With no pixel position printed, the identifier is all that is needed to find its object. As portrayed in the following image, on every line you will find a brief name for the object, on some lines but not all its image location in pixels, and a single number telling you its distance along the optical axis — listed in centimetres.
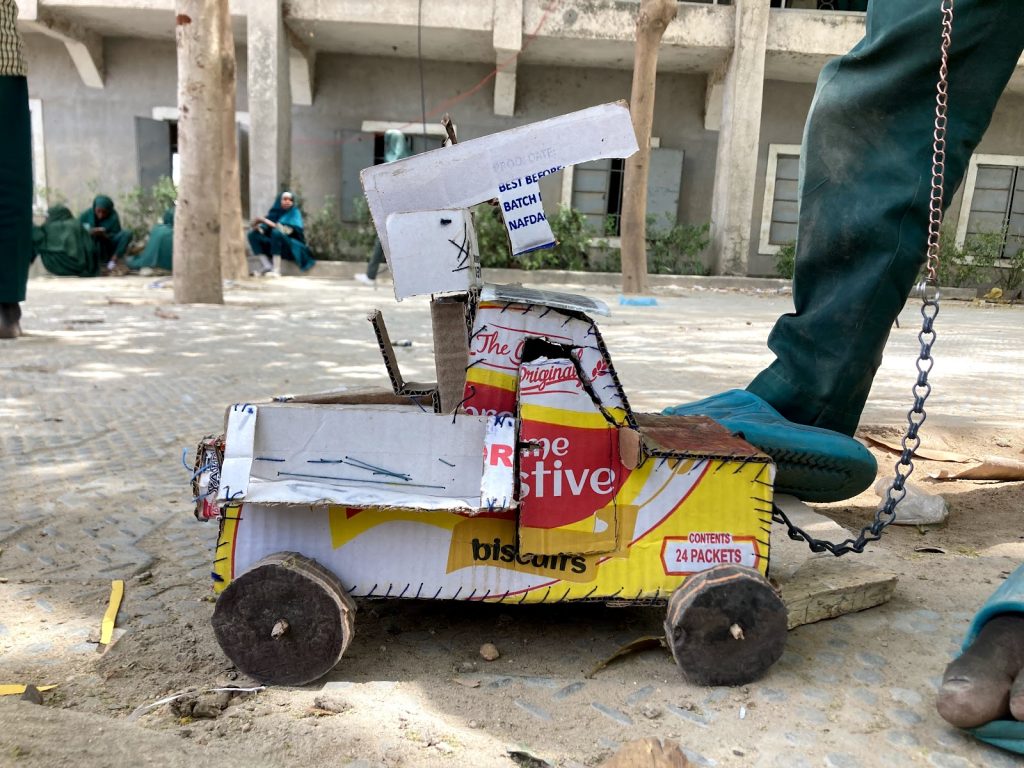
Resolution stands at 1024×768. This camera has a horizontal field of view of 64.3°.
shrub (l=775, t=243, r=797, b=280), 1309
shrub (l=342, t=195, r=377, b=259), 1300
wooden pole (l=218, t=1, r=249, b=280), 857
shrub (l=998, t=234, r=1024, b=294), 1277
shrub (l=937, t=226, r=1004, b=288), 1272
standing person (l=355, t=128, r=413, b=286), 1093
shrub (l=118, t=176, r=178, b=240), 1309
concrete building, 1198
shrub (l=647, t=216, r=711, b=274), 1309
